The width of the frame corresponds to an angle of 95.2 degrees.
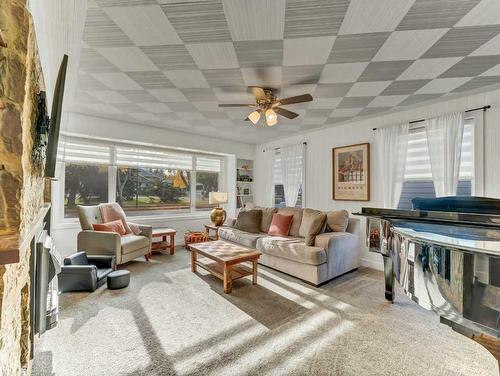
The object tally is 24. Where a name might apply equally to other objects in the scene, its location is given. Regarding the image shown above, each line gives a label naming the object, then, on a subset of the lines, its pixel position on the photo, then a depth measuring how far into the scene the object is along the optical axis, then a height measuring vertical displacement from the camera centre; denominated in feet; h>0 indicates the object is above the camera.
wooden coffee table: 8.95 -2.83
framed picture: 12.69 +1.07
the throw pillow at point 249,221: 14.17 -1.94
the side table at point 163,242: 13.75 -3.30
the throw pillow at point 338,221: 11.27 -1.51
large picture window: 13.35 +0.82
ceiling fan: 8.22 +3.34
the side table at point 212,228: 15.46 -2.75
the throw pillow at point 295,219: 12.94 -1.65
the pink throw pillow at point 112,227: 11.39 -1.92
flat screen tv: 4.59 +1.36
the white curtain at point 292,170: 16.26 +1.48
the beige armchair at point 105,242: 10.63 -2.54
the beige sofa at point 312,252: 9.64 -2.86
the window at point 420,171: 9.62 +0.94
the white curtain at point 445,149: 9.64 +1.82
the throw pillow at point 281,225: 12.82 -1.99
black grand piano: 3.50 -1.30
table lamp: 16.02 -1.42
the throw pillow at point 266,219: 14.30 -1.82
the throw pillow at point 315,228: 10.21 -1.69
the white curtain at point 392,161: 11.37 +1.50
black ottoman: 8.96 -3.60
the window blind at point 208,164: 18.39 +2.13
